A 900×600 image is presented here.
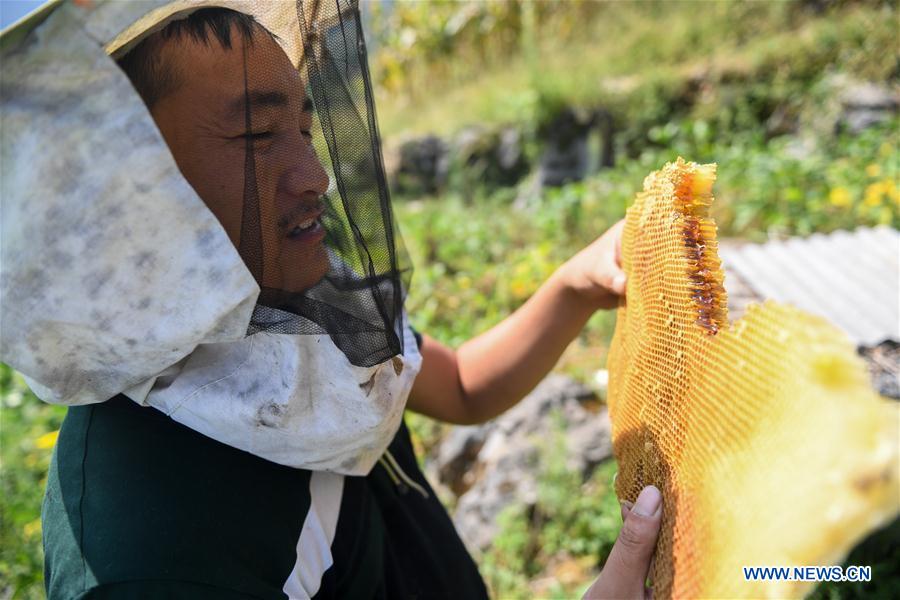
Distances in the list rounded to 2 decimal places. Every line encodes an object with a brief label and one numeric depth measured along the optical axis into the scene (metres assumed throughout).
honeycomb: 0.59
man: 0.84
